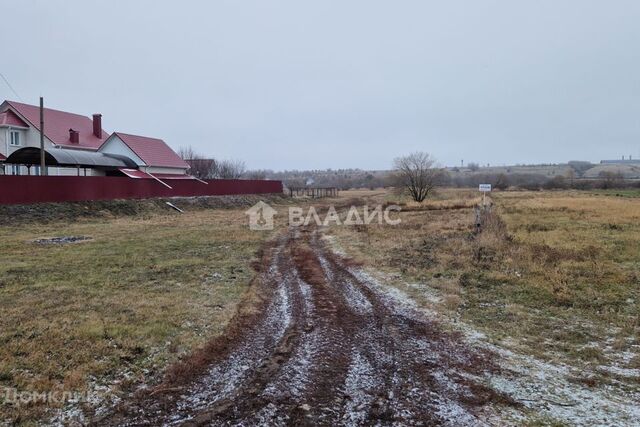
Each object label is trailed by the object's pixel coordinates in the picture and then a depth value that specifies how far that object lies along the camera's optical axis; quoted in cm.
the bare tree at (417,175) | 3791
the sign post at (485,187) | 1293
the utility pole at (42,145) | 2203
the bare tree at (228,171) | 6870
